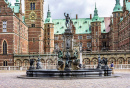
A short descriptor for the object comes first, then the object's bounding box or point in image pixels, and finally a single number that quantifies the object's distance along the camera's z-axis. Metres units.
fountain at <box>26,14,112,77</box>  19.41
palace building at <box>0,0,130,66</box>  52.09
